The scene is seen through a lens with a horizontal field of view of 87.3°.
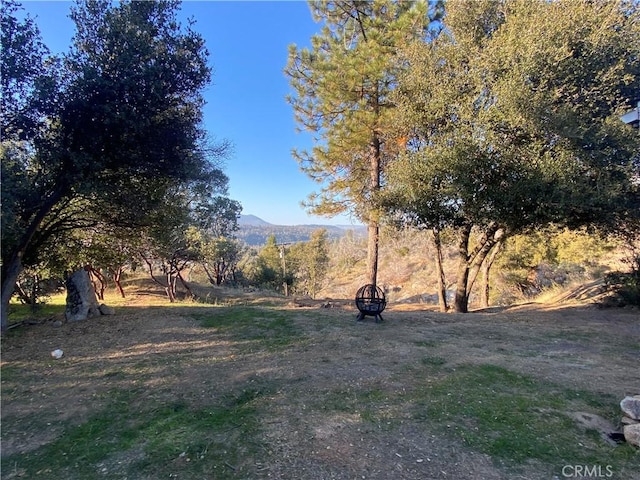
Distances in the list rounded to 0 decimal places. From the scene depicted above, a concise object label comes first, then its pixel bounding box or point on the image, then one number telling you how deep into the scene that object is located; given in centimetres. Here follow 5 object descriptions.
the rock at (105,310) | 841
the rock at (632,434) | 253
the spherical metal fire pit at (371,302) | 746
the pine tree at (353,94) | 934
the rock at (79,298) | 772
